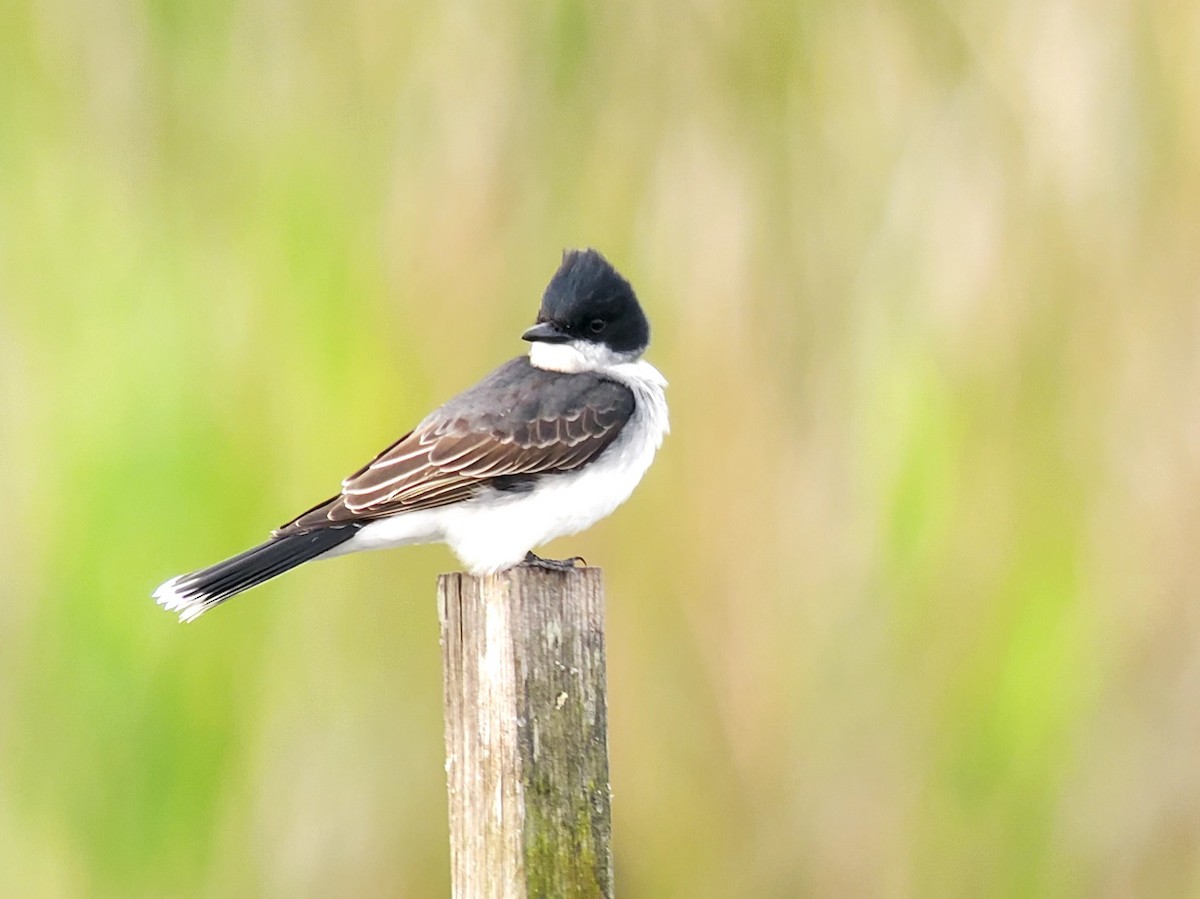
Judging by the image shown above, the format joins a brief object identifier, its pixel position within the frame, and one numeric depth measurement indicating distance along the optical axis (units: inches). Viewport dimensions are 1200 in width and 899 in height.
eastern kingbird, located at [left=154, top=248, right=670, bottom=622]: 333.4
